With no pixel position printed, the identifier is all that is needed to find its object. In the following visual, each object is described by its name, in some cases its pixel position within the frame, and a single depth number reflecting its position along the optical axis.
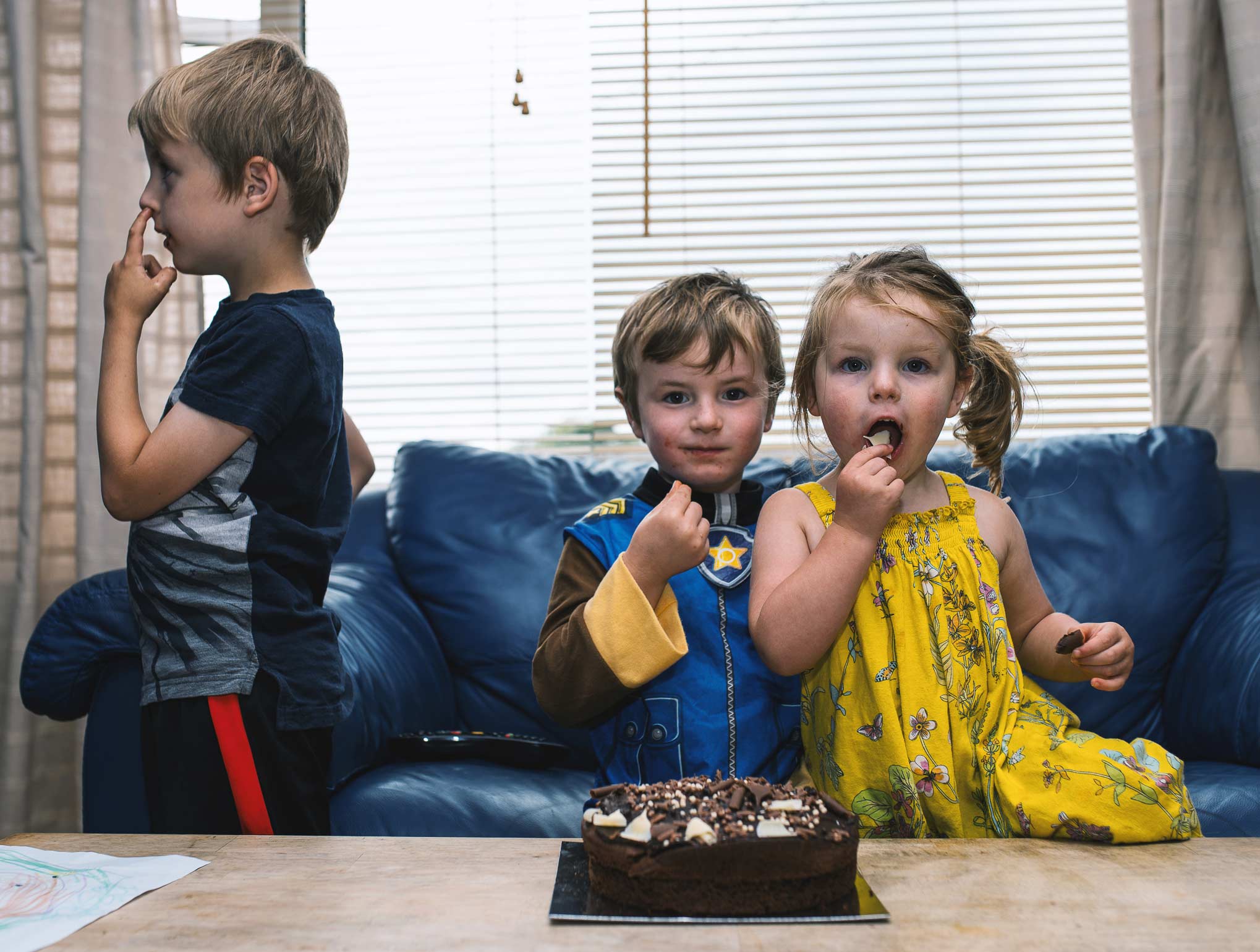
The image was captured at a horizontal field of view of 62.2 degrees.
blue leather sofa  1.68
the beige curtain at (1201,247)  2.25
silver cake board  0.72
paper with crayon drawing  0.73
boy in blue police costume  1.21
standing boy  1.20
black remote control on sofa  1.65
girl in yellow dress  1.15
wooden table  0.69
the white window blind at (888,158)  2.49
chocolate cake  0.74
